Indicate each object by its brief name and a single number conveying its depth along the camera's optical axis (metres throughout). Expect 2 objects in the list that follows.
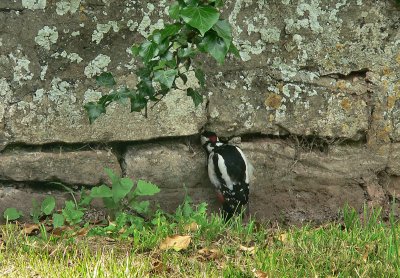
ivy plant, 6.08
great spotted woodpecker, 8.50
